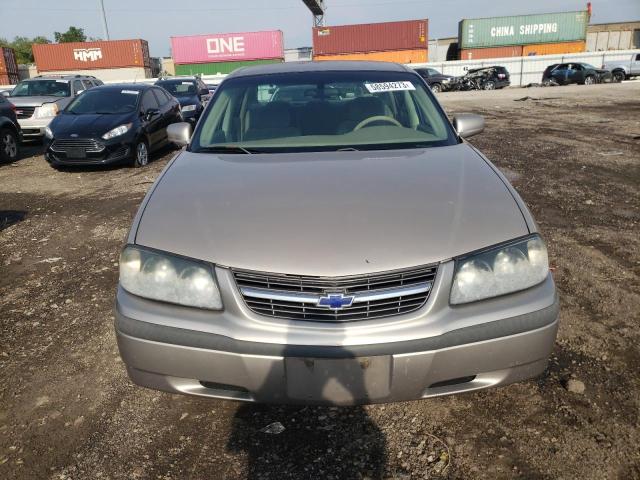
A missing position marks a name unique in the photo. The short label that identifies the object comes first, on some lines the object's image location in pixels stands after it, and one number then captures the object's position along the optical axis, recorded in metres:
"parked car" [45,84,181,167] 8.39
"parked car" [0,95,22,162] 9.67
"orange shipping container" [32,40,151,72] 44.44
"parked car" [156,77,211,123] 13.33
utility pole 37.61
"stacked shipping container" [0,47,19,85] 39.00
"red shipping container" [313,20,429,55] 42.69
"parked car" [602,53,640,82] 30.42
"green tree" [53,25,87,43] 77.44
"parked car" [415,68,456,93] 29.11
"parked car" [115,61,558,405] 1.82
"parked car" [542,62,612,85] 28.74
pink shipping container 45.03
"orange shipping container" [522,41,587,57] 43.91
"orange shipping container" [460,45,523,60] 44.16
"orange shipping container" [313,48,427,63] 42.88
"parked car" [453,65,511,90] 29.09
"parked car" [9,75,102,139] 11.48
